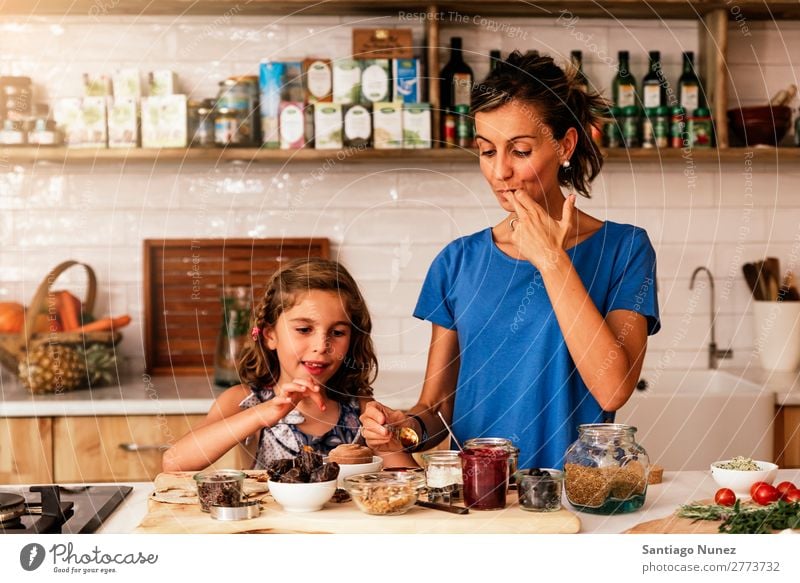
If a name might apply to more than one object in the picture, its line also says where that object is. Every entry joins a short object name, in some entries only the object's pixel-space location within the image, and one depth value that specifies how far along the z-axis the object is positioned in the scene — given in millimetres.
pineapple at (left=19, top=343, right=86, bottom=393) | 1818
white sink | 1839
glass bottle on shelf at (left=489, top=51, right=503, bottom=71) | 2037
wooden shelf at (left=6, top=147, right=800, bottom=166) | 1962
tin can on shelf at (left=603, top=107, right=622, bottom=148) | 2041
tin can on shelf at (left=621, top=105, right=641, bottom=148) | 2061
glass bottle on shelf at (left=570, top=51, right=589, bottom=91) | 2036
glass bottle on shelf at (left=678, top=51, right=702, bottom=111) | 2078
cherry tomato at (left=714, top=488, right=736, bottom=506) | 1013
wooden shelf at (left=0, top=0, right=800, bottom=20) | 1920
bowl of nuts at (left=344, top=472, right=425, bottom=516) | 944
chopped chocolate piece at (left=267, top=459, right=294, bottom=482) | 967
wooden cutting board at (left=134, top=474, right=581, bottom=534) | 940
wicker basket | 1854
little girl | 1328
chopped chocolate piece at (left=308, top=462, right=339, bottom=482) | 959
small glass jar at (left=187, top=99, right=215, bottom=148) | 1976
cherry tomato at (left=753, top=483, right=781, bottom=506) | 1016
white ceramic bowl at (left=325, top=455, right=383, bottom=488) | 1050
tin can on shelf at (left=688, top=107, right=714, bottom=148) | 2062
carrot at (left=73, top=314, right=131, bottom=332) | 1969
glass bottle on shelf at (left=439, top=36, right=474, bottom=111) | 2035
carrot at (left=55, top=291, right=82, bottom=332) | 1966
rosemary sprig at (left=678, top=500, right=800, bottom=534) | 969
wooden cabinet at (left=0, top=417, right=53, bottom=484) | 1788
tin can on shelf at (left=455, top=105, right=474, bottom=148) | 1979
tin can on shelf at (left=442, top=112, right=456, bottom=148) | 1980
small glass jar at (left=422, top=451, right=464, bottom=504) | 999
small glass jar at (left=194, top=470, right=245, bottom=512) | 948
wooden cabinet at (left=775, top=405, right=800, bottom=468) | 1825
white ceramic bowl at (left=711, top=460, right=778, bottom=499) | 1074
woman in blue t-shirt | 1180
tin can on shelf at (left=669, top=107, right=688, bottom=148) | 2059
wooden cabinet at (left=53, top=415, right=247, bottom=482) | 1792
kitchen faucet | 2178
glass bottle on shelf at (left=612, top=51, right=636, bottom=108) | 2074
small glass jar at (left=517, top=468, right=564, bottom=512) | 965
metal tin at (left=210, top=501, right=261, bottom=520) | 948
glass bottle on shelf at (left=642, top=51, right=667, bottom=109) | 2082
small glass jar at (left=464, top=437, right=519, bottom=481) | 1017
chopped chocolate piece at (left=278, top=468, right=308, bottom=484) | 951
